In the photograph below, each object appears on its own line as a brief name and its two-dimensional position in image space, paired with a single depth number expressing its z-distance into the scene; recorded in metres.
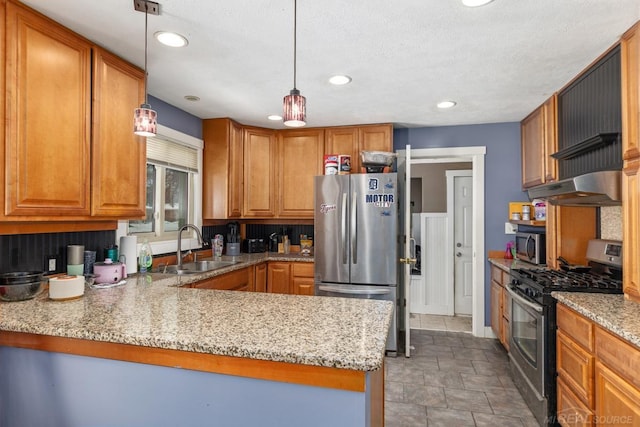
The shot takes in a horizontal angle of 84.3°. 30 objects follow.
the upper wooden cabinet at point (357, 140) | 3.82
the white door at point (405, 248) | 3.24
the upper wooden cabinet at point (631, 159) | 1.80
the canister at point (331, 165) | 3.66
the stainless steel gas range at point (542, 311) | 2.14
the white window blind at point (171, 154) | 3.09
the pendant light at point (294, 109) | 1.54
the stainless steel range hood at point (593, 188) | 1.92
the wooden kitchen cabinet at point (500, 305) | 3.18
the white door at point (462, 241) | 4.63
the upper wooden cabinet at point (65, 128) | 1.65
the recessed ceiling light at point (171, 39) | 1.95
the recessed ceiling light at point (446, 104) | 3.11
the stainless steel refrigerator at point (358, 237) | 3.35
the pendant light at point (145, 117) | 1.67
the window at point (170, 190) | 3.09
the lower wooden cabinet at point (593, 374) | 1.47
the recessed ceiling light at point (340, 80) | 2.54
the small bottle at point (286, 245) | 4.23
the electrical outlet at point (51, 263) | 2.11
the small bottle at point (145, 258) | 2.71
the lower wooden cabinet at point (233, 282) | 2.74
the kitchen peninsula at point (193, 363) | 1.16
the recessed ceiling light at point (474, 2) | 1.63
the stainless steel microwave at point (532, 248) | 3.09
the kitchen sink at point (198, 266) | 3.01
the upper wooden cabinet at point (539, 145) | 2.92
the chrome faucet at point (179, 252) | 2.97
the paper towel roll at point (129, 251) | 2.54
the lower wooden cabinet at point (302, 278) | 3.71
